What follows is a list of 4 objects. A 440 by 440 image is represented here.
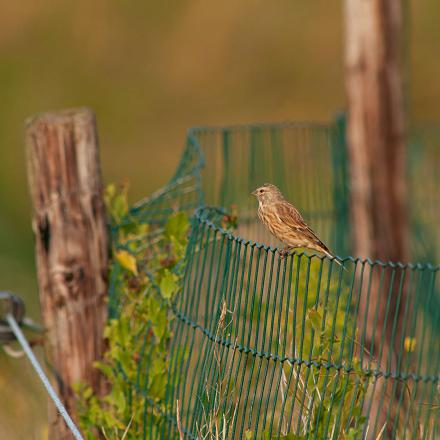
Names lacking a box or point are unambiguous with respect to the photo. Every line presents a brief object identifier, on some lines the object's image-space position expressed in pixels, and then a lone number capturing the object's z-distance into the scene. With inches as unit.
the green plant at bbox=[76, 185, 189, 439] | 384.8
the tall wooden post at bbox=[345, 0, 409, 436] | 585.0
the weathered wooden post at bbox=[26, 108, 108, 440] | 418.6
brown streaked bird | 417.7
